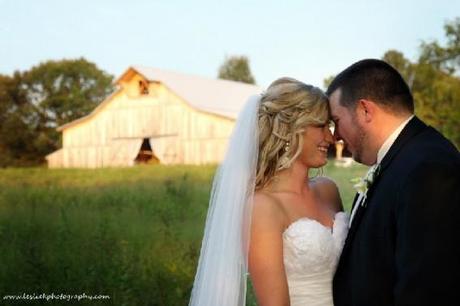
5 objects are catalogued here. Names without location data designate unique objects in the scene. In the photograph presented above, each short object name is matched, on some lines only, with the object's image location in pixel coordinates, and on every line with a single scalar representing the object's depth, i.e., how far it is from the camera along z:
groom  1.96
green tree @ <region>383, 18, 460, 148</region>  18.48
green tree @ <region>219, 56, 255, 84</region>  44.06
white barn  10.14
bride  2.82
